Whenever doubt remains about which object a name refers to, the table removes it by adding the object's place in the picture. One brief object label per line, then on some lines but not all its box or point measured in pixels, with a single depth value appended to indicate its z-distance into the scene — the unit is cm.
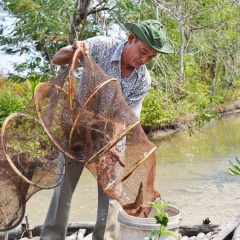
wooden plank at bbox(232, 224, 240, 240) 405
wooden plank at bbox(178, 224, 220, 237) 500
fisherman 360
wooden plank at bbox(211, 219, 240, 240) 422
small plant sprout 222
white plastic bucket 323
